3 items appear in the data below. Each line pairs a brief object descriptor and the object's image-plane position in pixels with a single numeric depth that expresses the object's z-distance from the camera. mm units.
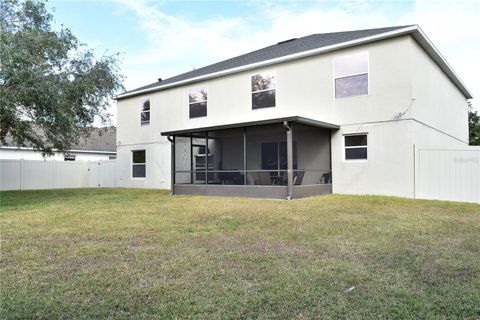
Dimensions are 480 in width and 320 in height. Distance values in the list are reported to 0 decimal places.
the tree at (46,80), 9320
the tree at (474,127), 27281
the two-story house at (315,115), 11031
